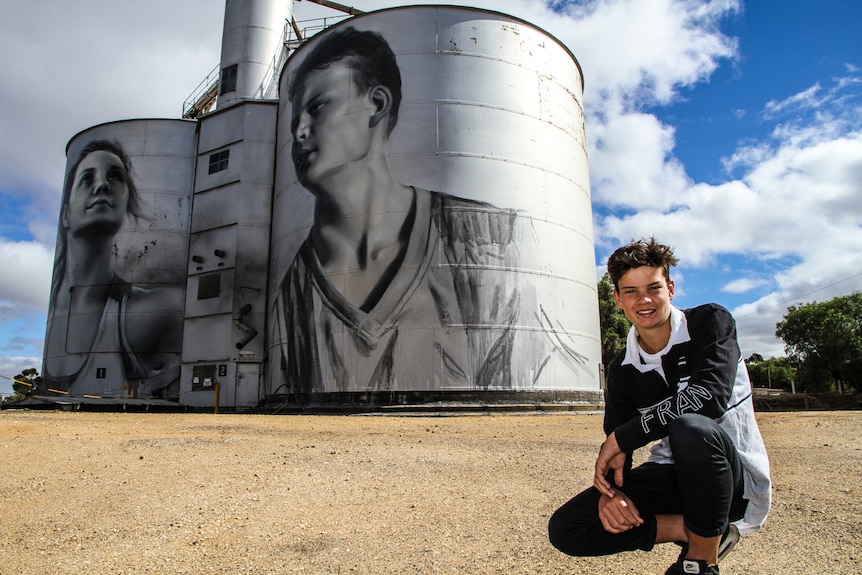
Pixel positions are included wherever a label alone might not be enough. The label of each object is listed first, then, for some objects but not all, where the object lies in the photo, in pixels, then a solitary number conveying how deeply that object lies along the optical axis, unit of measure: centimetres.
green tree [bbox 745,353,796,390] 10775
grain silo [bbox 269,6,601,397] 1788
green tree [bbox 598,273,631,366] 3584
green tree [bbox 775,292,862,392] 4706
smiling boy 243
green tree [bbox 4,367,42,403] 2926
